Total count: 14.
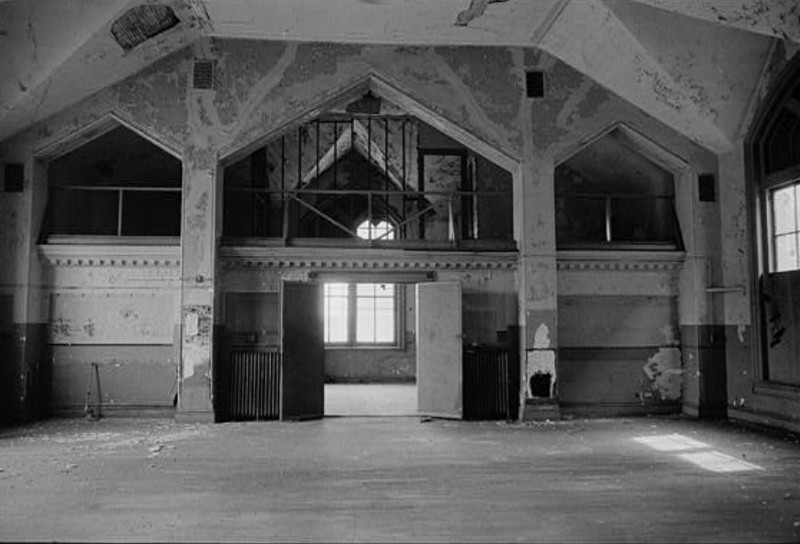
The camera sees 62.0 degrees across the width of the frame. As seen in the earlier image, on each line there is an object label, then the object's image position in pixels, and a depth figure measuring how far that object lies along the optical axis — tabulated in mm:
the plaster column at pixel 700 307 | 8695
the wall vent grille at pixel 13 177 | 8383
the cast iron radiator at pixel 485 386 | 8836
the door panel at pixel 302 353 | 8680
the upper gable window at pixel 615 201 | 9375
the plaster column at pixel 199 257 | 8344
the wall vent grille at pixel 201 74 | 8656
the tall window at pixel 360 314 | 15227
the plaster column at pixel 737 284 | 8273
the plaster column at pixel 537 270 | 8664
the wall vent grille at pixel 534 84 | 8984
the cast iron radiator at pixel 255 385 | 8648
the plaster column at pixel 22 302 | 8211
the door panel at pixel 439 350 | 8773
